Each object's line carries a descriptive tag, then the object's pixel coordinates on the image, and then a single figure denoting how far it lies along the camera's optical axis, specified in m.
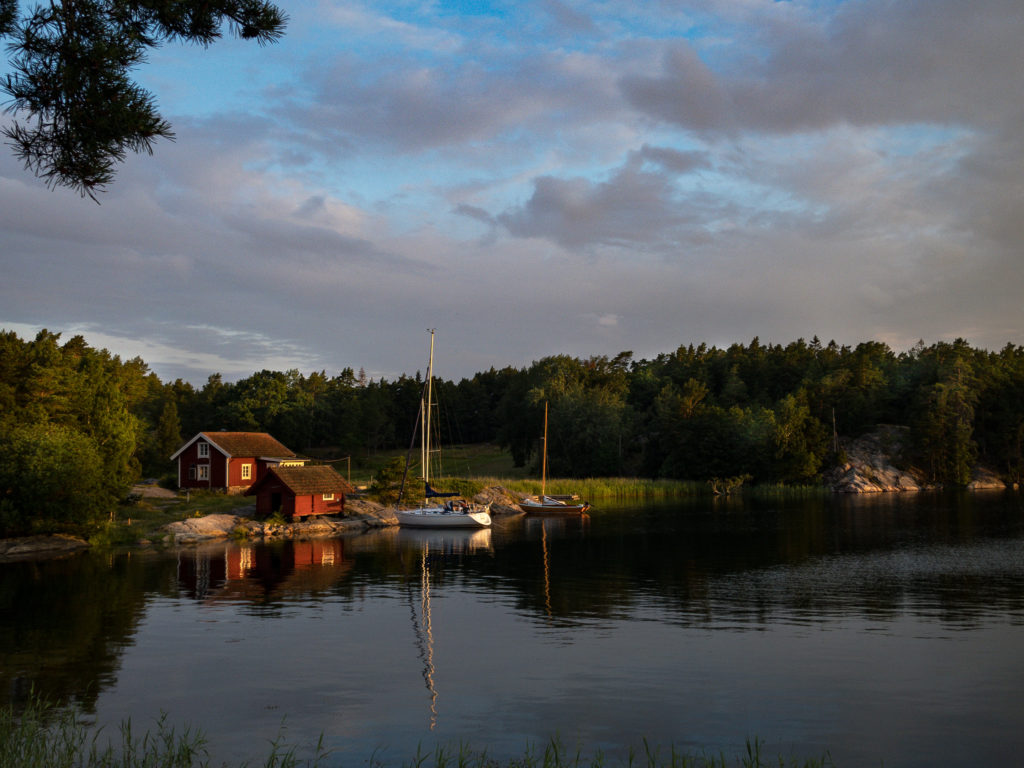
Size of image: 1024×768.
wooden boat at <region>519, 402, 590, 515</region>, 76.38
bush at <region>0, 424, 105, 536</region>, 44.62
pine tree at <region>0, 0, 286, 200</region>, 10.90
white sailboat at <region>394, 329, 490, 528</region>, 64.38
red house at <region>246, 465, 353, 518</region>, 61.59
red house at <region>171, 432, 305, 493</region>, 74.44
